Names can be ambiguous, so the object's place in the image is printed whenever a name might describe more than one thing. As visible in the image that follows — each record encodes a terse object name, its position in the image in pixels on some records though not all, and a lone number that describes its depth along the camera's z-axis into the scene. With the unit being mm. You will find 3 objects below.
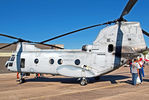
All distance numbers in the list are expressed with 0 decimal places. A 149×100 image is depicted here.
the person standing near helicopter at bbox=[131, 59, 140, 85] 11984
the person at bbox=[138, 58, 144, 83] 12484
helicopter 11781
